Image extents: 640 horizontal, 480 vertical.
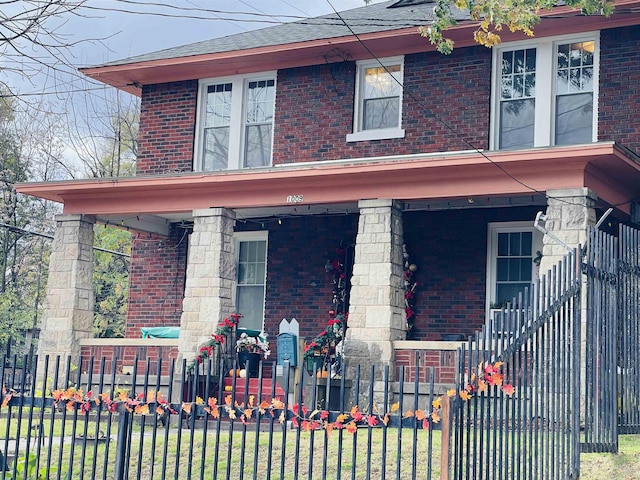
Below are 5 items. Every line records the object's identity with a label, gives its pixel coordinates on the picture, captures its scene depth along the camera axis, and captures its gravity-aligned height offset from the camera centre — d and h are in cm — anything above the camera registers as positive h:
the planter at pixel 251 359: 1719 +39
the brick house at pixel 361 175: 1570 +329
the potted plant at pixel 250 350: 1722 +54
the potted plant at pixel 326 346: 1666 +65
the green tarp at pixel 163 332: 1948 +87
